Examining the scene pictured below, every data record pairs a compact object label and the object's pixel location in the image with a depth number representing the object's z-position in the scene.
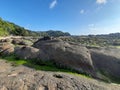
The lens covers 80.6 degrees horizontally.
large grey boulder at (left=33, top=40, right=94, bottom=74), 7.31
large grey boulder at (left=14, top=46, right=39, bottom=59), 8.49
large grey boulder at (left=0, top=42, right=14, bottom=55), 9.82
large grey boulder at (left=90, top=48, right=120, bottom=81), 7.48
